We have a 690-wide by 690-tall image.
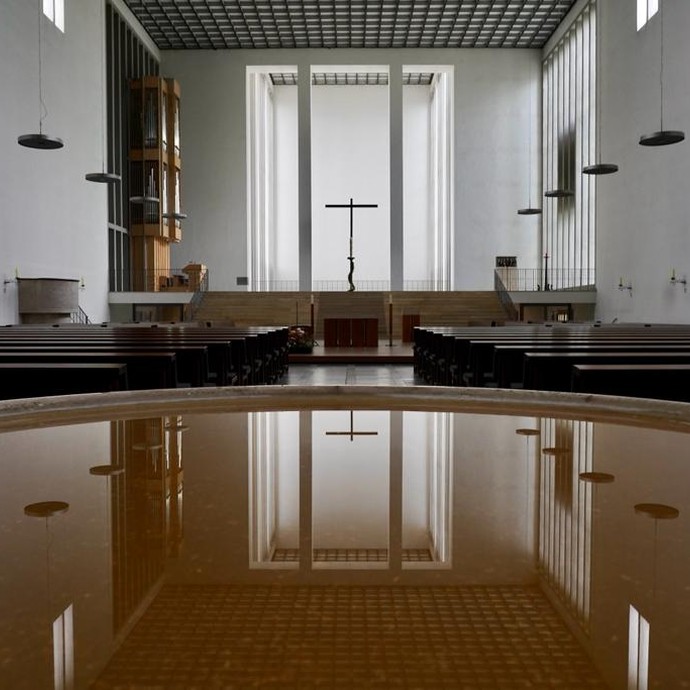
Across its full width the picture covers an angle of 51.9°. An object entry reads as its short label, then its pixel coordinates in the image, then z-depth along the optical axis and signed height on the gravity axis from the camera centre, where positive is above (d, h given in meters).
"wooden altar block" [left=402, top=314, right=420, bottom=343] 18.09 -0.10
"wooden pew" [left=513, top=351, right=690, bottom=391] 4.04 -0.24
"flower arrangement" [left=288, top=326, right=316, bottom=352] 13.41 -0.40
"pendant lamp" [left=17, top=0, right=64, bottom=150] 10.62 +2.73
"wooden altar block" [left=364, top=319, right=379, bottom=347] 15.19 -0.30
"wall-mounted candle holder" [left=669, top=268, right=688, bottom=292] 13.38 +0.76
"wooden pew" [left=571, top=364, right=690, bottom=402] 3.10 -0.27
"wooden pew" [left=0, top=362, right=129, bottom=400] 3.06 -0.25
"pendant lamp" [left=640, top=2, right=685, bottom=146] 10.38 +2.71
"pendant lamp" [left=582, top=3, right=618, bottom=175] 18.27 +6.24
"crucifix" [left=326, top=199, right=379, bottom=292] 18.79 +1.23
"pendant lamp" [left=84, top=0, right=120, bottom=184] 18.59 +6.72
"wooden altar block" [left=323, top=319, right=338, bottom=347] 15.28 -0.25
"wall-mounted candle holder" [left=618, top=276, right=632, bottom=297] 16.42 +0.81
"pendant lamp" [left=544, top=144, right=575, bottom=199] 22.12 +4.87
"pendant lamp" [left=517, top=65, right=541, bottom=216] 24.05 +5.02
